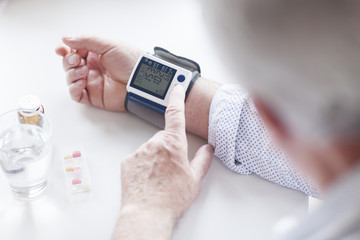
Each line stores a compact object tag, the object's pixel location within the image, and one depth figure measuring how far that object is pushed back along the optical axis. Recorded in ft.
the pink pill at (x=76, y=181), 2.68
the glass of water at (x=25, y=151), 2.54
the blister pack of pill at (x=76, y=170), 2.68
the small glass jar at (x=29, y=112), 2.76
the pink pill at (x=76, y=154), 2.81
